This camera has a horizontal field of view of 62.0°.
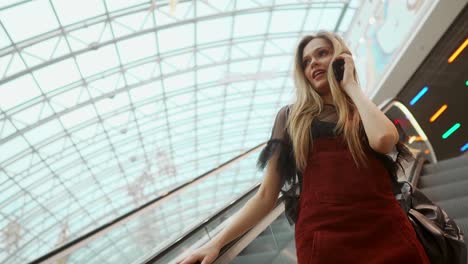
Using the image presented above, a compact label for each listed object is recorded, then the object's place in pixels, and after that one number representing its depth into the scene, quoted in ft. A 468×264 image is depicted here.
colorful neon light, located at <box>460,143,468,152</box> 30.50
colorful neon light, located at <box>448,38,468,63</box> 30.88
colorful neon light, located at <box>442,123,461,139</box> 31.32
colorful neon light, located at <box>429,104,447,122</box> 34.30
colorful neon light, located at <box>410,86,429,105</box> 37.51
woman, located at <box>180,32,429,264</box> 4.63
